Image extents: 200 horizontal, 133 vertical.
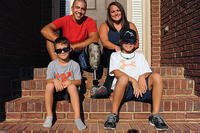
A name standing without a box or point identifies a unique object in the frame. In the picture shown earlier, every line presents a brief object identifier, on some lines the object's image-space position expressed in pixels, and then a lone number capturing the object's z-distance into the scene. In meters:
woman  4.11
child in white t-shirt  3.34
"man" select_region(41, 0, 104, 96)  4.02
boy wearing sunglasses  3.35
